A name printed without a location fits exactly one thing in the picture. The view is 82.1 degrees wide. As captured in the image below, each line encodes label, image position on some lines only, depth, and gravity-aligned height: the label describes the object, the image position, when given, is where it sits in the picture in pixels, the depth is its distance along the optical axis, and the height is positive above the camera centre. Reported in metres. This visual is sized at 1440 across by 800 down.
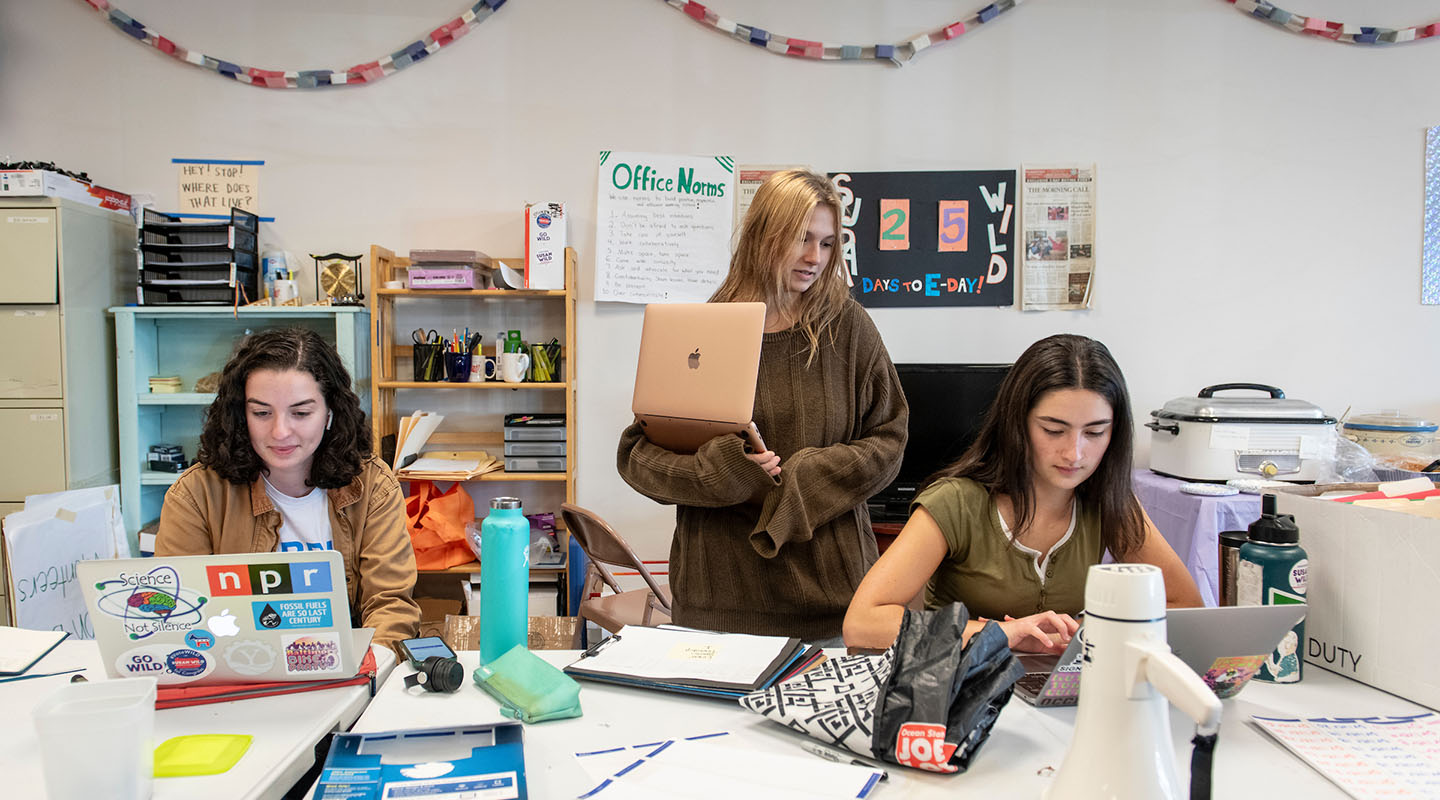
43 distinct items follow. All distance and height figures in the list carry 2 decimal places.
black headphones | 1.07 -0.39
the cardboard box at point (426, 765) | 0.81 -0.40
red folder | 0.97 -0.38
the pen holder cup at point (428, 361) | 2.90 +0.05
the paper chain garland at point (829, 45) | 3.03 +1.22
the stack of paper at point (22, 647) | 1.17 -0.41
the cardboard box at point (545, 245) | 2.86 +0.45
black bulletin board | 3.08 +0.53
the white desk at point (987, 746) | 0.85 -0.42
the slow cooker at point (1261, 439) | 2.43 -0.20
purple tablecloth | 2.29 -0.43
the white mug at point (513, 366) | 2.89 +0.03
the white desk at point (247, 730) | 0.81 -0.40
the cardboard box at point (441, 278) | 2.83 +0.33
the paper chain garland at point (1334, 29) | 3.02 +1.26
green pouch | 1.00 -0.39
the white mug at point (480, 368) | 2.90 +0.02
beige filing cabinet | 2.67 +0.10
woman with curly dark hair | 1.50 -0.21
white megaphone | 0.67 -0.27
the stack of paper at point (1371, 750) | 0.82 -0.41
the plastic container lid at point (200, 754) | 0.83 -0.39
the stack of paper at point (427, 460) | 2.85 -0.31
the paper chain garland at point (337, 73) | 3.00 +1.15
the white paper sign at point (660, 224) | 3.07 +0.56
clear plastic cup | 0.72 -0.33
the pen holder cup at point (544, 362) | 2.96 +0.04
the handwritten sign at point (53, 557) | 1.79 -0.42
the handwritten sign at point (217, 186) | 3.07 +0.70
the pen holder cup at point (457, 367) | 2.88 +0.03
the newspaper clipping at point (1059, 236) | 3.08 +0.51
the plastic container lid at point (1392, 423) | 2.66 -0.17
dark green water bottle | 1.10 -0.27
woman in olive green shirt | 1.34 -0.23
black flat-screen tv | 2.88 -0.13
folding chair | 2.34 -0.59
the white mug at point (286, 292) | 2.92 +0.29
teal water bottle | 1.10 -0.28
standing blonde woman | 1.51 -0.15
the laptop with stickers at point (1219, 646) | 0.92 -0.31
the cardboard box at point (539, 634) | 2.05 -0.72
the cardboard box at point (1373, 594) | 1.02 -0.29
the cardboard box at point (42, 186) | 2.61 +0.61
